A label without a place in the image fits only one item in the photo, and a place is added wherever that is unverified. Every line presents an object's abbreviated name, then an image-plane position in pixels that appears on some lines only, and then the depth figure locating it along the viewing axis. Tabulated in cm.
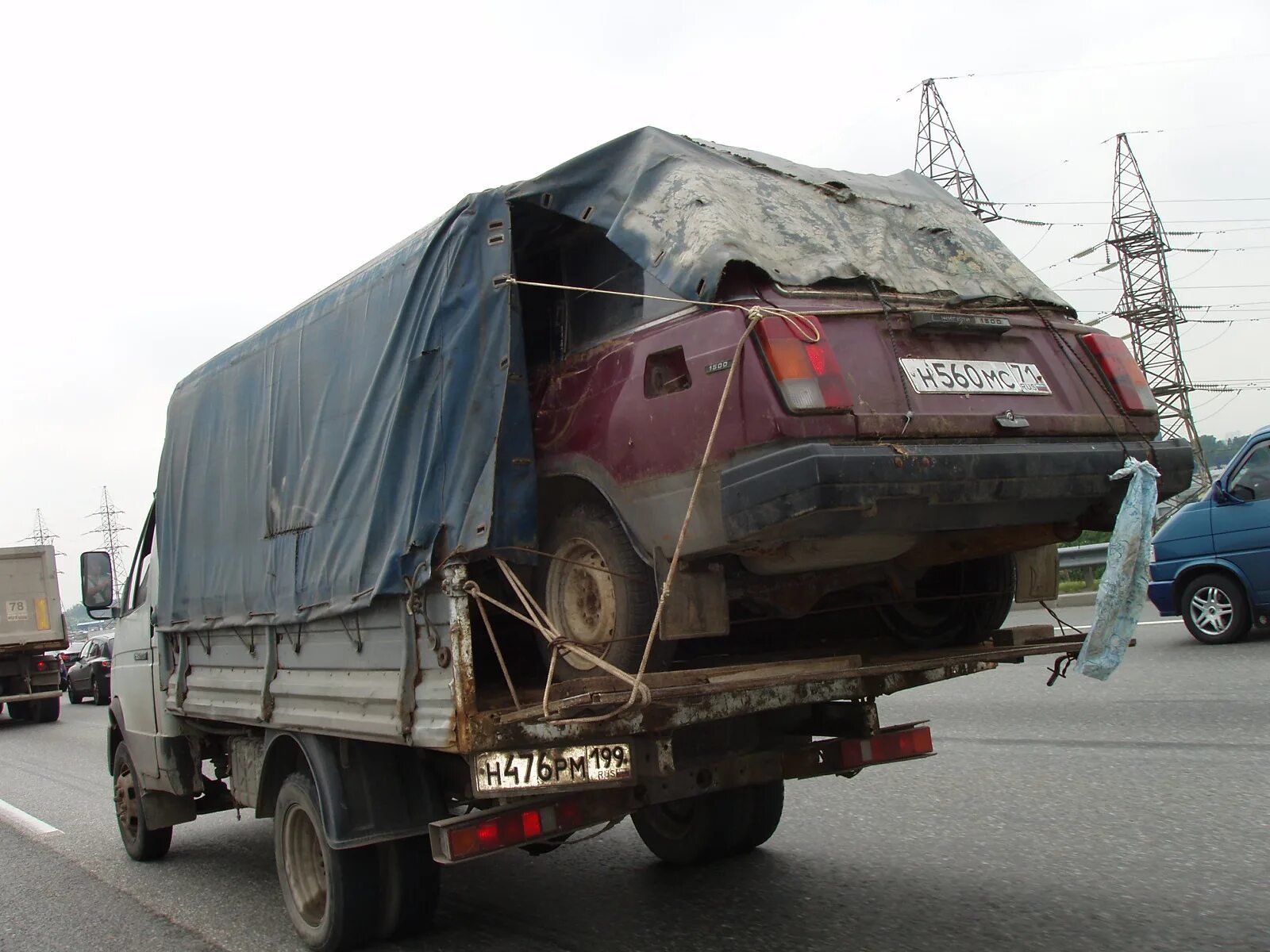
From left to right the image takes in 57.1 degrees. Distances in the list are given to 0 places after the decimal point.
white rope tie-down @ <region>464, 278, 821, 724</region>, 365
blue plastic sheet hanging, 404
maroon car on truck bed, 376
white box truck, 2028
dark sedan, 2455
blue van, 1108
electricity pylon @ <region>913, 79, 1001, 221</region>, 3947
